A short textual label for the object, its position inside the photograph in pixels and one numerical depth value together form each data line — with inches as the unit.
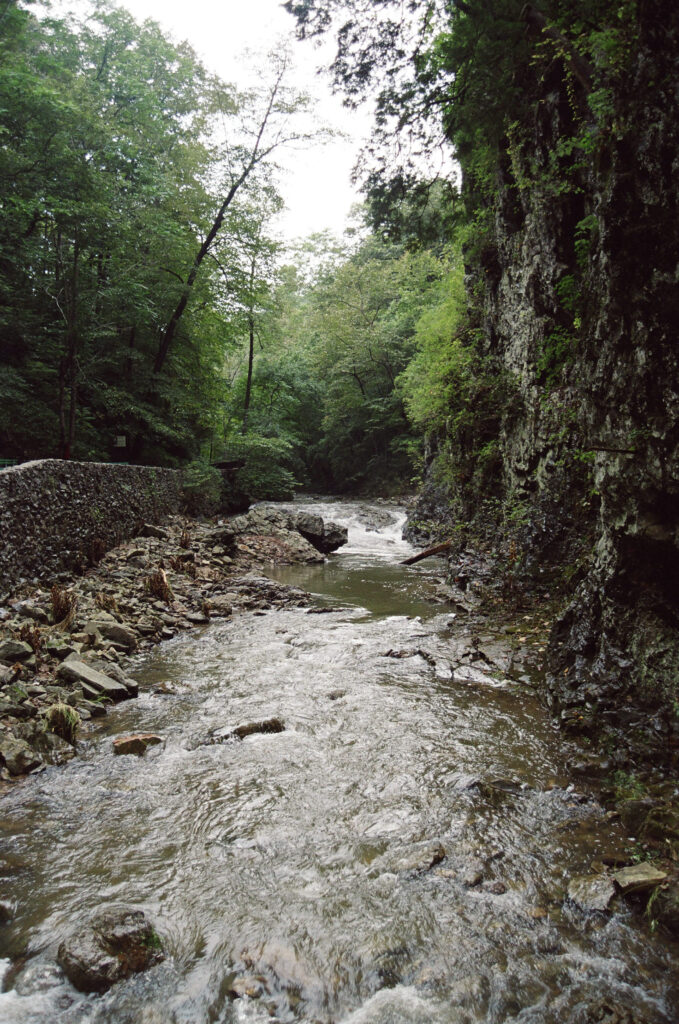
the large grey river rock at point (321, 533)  618.5
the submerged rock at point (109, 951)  83.4
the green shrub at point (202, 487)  651.5
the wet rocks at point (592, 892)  96.3
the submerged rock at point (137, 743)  157.9
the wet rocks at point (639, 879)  96.2
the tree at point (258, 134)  719.1
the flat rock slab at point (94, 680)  196.4
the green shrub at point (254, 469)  787.4
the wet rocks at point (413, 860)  108.6
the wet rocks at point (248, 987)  82.6
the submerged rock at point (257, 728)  170.2
